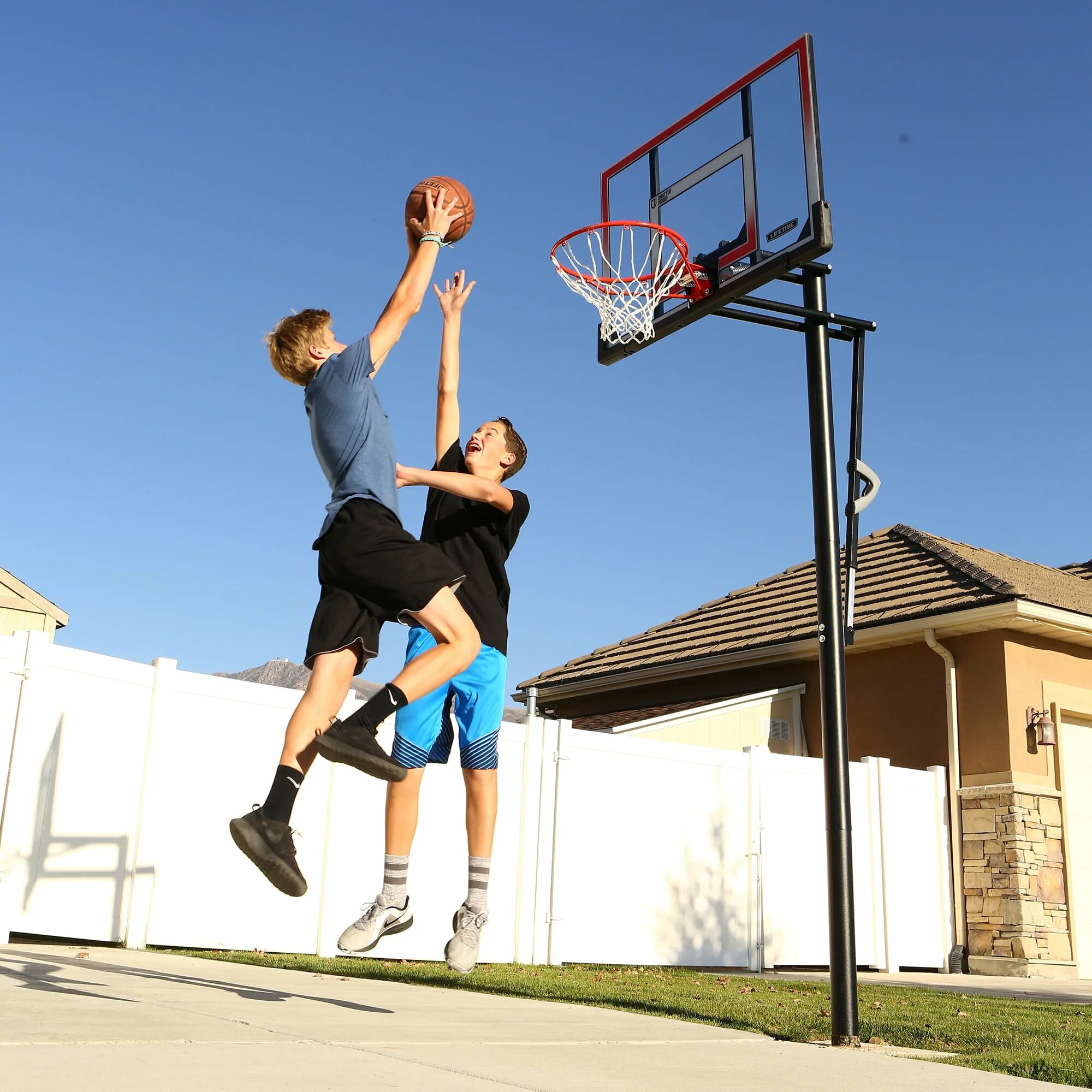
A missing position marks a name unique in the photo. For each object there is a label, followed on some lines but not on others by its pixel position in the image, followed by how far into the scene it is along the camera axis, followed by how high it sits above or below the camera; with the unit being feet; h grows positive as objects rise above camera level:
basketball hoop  25.76 +13.32
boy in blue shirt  14.78 +3.77
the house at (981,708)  46.11 +8.20
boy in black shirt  17.02 +2.87
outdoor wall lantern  46.68 +6.94
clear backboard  23.63 +15.58
